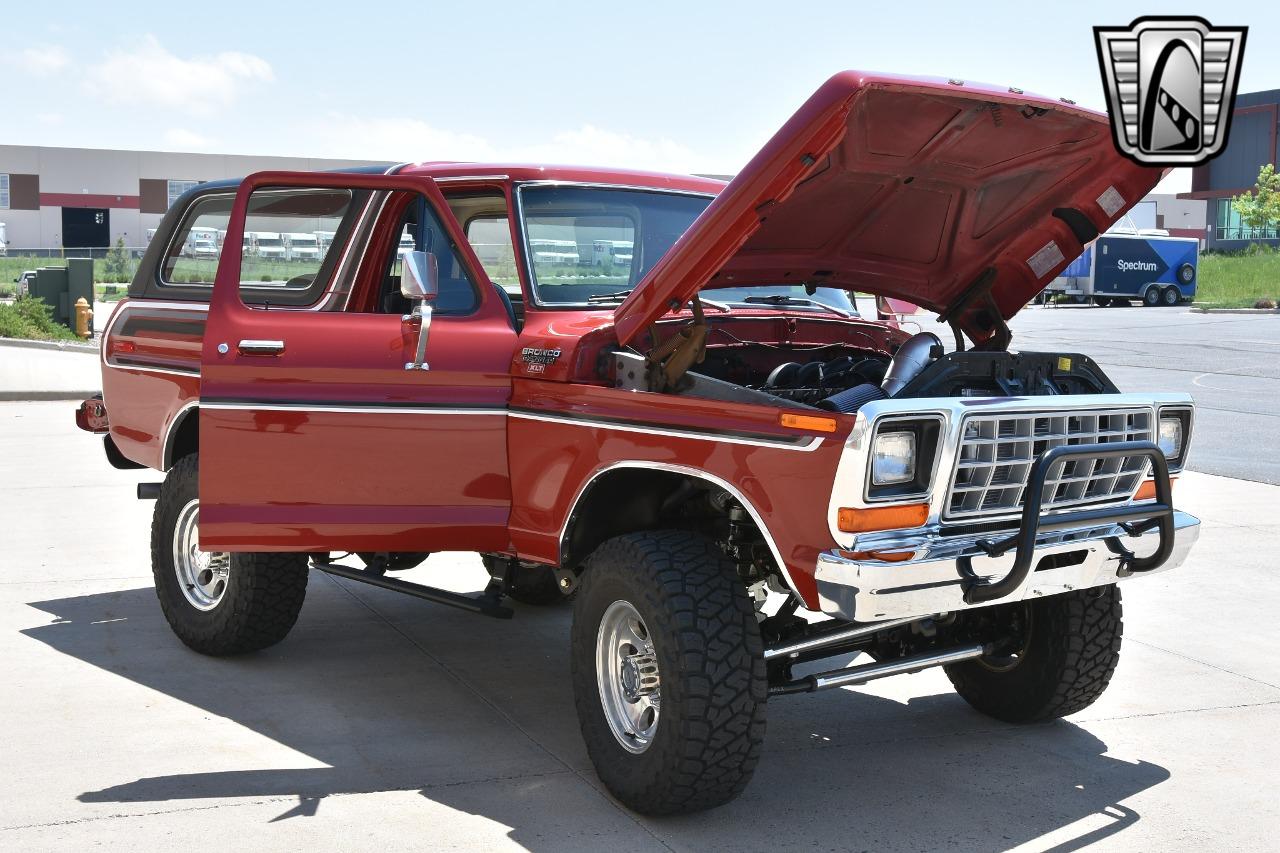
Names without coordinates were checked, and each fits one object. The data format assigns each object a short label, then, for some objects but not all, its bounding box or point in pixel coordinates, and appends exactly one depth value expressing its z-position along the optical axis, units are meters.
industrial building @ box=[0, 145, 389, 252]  73.06
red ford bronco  4.19
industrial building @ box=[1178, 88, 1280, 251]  62.84
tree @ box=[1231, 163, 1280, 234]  57.50
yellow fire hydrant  25.88
